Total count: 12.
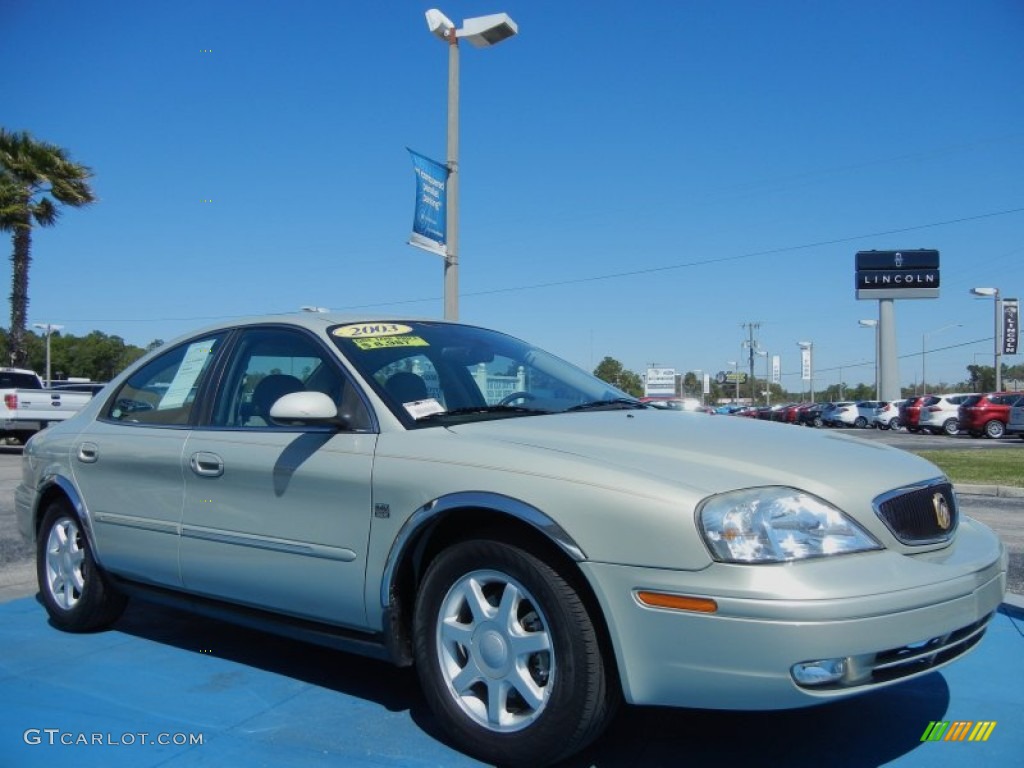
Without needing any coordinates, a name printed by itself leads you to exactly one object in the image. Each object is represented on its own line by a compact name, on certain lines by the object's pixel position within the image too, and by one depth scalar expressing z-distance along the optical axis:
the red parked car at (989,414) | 29.22
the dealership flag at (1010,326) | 45.88
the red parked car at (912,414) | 34.94
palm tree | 24.94
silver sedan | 2.46
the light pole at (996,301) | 43.78
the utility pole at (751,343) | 94.68
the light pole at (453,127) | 10.33
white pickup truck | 15.47
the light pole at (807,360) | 84.19
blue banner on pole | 9.95
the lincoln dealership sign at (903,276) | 46.53
